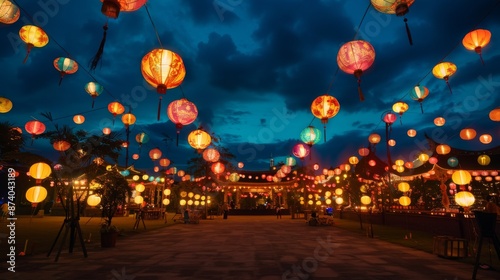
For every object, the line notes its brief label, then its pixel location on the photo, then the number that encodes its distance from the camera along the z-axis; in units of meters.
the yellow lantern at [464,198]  8.44
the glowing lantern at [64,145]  9.45
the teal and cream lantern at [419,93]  10.42
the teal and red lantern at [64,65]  9.05
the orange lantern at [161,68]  6.45
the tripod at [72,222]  6.76
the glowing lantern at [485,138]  12.68
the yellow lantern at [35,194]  9.84
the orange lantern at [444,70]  8.97
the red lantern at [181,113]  8.59
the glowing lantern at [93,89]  10.75
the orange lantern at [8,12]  6.19
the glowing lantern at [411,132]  16.08
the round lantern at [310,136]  10.88
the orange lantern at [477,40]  7.64
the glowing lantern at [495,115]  8.89
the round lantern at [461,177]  10.88
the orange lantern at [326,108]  9.09
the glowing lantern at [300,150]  12.73
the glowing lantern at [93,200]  13.07
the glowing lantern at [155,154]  16.90
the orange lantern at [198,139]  11.16
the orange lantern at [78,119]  13.91
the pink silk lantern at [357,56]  6.98
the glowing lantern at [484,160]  14.55
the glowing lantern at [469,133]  11.92
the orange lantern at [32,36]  7.66
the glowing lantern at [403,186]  13.63
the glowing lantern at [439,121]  13.40
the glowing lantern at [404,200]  12.94
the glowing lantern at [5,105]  10.67
